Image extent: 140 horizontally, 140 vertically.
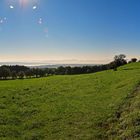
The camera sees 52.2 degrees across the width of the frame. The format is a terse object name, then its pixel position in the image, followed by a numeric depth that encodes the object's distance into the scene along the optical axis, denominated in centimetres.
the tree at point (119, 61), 6188
